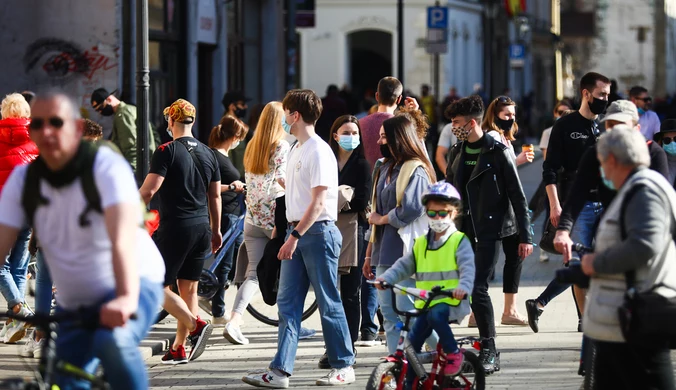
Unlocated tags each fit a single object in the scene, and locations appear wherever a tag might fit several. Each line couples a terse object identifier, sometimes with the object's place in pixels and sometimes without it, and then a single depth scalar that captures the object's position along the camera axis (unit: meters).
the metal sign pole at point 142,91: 22.20
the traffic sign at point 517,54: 76.62
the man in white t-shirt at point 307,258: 16.23
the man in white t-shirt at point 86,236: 9.92
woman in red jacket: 20.03
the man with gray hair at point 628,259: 11.01
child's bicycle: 13.97
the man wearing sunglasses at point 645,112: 28.39
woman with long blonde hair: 19.55
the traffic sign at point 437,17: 55.84
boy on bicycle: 14.35
